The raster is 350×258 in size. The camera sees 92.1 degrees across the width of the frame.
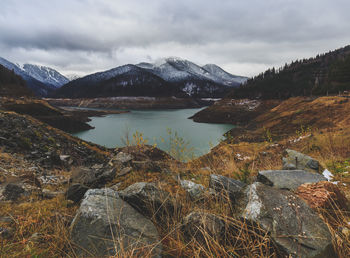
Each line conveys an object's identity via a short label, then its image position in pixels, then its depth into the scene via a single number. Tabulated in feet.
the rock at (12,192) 11.16
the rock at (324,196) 6.73
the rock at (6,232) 6.62
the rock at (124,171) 14.37
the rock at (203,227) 5.85
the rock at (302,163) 15.21
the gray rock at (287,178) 9.59
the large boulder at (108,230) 5.63
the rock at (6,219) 7.68
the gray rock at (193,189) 8.95
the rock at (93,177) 12.28
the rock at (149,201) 7.82
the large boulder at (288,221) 4.81
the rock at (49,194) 12.02
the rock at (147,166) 15.21
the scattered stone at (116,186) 11.43
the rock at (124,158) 18.38
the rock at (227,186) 7.94
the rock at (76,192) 10.19
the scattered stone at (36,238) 6.30
